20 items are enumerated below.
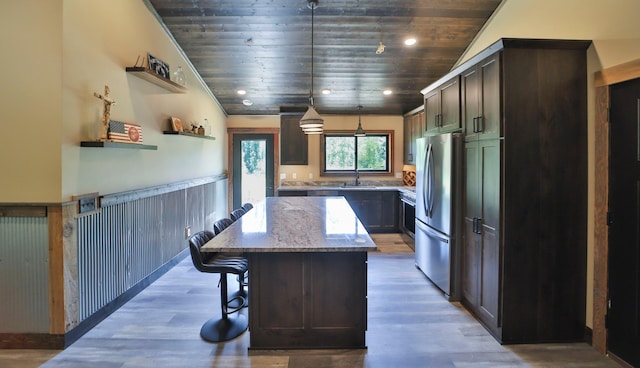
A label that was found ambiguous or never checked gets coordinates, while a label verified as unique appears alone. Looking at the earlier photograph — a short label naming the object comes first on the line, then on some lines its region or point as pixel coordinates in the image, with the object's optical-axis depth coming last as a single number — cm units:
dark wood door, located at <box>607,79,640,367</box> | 229
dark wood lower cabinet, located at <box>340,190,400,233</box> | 645
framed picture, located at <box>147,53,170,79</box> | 378
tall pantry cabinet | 266
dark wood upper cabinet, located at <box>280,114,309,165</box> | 666
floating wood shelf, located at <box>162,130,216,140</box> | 429
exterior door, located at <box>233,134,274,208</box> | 702
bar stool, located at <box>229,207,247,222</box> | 373
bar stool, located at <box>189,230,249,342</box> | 264
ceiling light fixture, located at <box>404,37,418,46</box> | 445
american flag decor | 301
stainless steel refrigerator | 339
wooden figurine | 295
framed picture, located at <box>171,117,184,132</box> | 436
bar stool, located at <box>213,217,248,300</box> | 313
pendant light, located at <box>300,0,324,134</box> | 343
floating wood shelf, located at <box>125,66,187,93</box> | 340
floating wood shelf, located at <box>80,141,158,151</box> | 277
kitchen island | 255
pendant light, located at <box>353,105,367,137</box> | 636
